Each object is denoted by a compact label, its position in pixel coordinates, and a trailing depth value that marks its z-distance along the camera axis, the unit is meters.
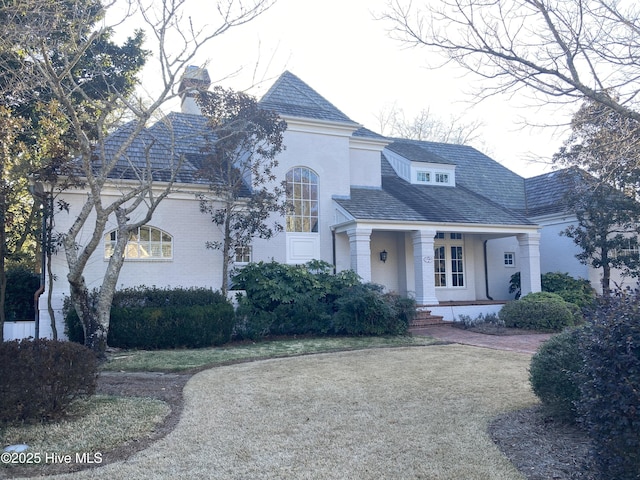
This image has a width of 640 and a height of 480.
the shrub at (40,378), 5.84
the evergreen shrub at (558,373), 5.76
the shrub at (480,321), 16.38
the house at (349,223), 15.80
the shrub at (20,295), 14.91
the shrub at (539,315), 16.00
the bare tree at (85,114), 9.63
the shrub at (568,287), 18.89
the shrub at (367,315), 14.24
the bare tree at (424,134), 39.09
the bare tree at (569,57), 7.76
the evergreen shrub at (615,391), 3.87
